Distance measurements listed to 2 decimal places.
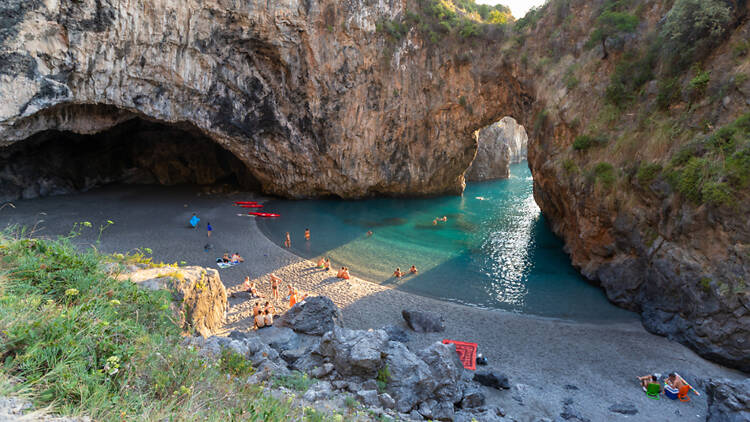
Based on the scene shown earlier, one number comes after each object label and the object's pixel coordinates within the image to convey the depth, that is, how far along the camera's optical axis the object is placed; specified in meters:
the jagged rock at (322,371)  8.02
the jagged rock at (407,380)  7.68
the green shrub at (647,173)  14.22
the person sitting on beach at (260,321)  12.30
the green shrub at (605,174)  16.20
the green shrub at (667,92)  14.73
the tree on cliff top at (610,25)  17.53
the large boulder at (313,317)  12.07
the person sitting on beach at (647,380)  10.62
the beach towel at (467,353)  11.38
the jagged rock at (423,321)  13.34
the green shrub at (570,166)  18.42
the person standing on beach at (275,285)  15.27
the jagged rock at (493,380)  10.23
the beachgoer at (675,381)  10.34
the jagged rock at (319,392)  6.12
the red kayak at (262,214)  26.38
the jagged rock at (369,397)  6.89
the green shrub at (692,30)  13.16
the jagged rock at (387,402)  7.14
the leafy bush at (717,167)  11.62
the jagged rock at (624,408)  9.69
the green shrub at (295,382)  6.41
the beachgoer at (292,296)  14.58
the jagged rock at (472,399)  8.78
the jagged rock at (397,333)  12.41
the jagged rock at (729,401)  8.06
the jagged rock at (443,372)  8.44
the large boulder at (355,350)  7.95
